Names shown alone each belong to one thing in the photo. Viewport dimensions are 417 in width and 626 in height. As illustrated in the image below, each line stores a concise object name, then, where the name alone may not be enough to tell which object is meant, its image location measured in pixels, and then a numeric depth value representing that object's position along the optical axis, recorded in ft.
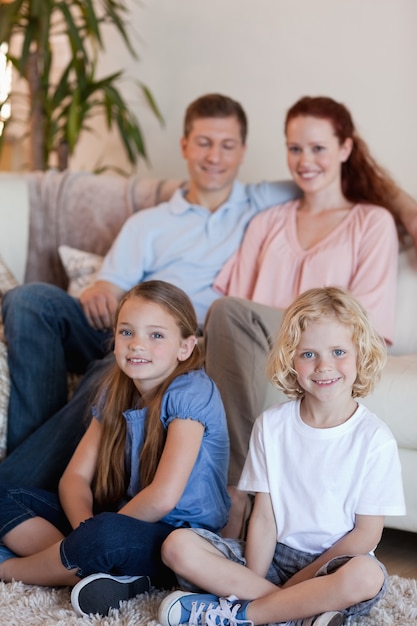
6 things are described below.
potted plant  11.10
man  7.06
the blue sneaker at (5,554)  5.84
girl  5.30
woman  7.78
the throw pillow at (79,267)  9.08
